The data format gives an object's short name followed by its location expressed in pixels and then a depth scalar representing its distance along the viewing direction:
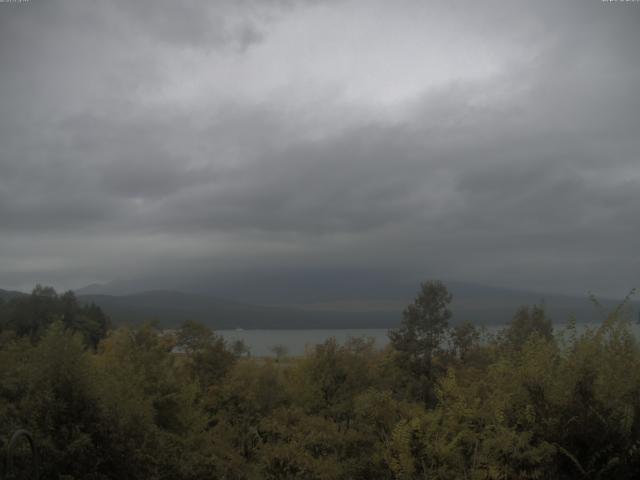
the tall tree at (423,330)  38.81
